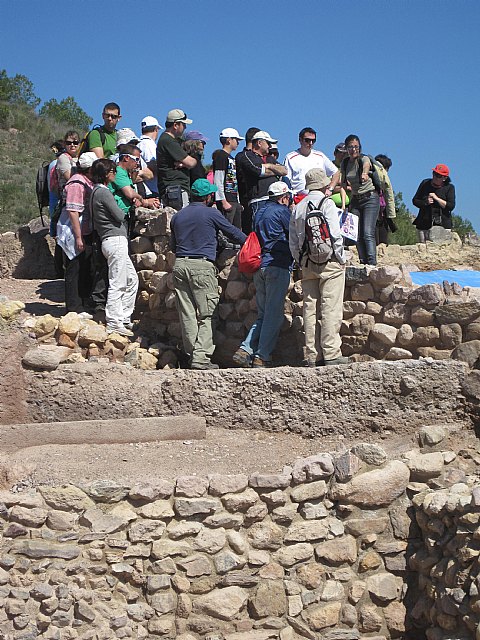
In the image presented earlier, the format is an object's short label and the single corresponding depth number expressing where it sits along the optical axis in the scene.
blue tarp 9.72
